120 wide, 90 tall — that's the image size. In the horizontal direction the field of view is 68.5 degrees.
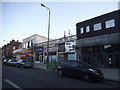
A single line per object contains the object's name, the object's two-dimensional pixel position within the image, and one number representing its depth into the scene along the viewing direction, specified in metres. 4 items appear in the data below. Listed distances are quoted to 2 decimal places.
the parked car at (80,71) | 6.95
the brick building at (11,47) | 49.45
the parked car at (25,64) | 14.87
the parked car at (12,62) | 18.53
